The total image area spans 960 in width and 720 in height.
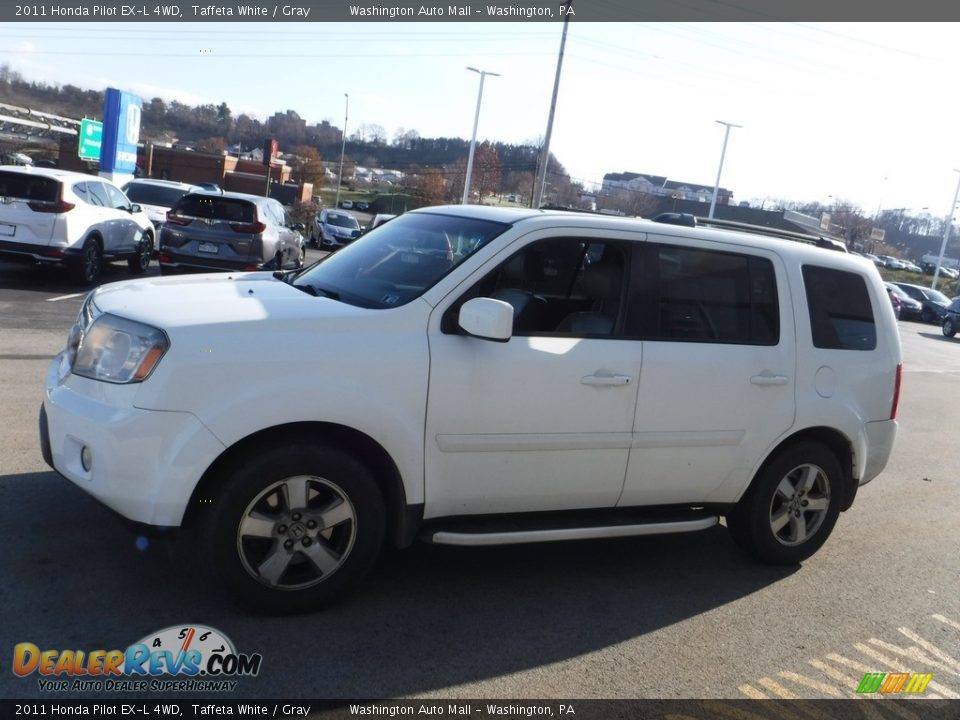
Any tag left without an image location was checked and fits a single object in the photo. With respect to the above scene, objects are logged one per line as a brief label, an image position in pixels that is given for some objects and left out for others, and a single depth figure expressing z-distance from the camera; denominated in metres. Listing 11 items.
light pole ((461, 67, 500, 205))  41.56
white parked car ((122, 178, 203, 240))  20.69
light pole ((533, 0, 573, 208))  32.28
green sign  32.03
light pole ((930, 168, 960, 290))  63.43
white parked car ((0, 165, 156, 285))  13.18
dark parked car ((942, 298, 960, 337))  30.25
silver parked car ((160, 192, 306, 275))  14.44
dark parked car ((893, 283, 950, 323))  39.23
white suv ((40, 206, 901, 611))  3.74
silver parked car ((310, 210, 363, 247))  32.81
